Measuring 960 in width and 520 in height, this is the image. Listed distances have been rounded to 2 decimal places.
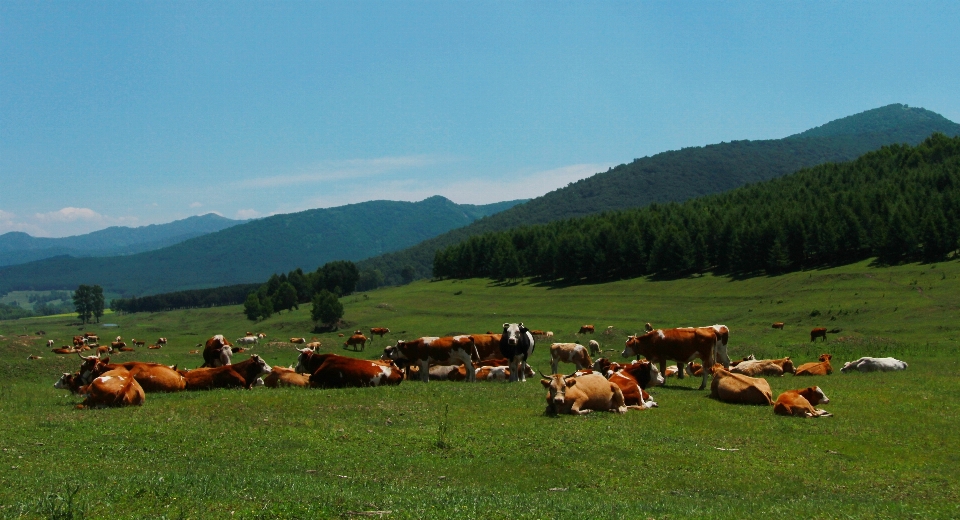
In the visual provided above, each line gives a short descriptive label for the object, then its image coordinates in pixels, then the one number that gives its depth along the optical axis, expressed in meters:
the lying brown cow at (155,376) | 19.39
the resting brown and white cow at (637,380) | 18.33
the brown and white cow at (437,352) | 24.33
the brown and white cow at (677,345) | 23.31
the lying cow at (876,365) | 28.52
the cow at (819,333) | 49.42
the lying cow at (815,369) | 27.81
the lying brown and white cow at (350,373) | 20.94
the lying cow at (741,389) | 18.91
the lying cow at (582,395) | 16.62
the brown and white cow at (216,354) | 26.19
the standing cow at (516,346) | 24.36
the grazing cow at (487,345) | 26.66
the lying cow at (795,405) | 16.97
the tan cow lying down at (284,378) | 21.27
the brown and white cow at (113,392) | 16.52
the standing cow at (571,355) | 29.48
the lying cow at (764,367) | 27.23
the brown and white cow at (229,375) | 20.58
